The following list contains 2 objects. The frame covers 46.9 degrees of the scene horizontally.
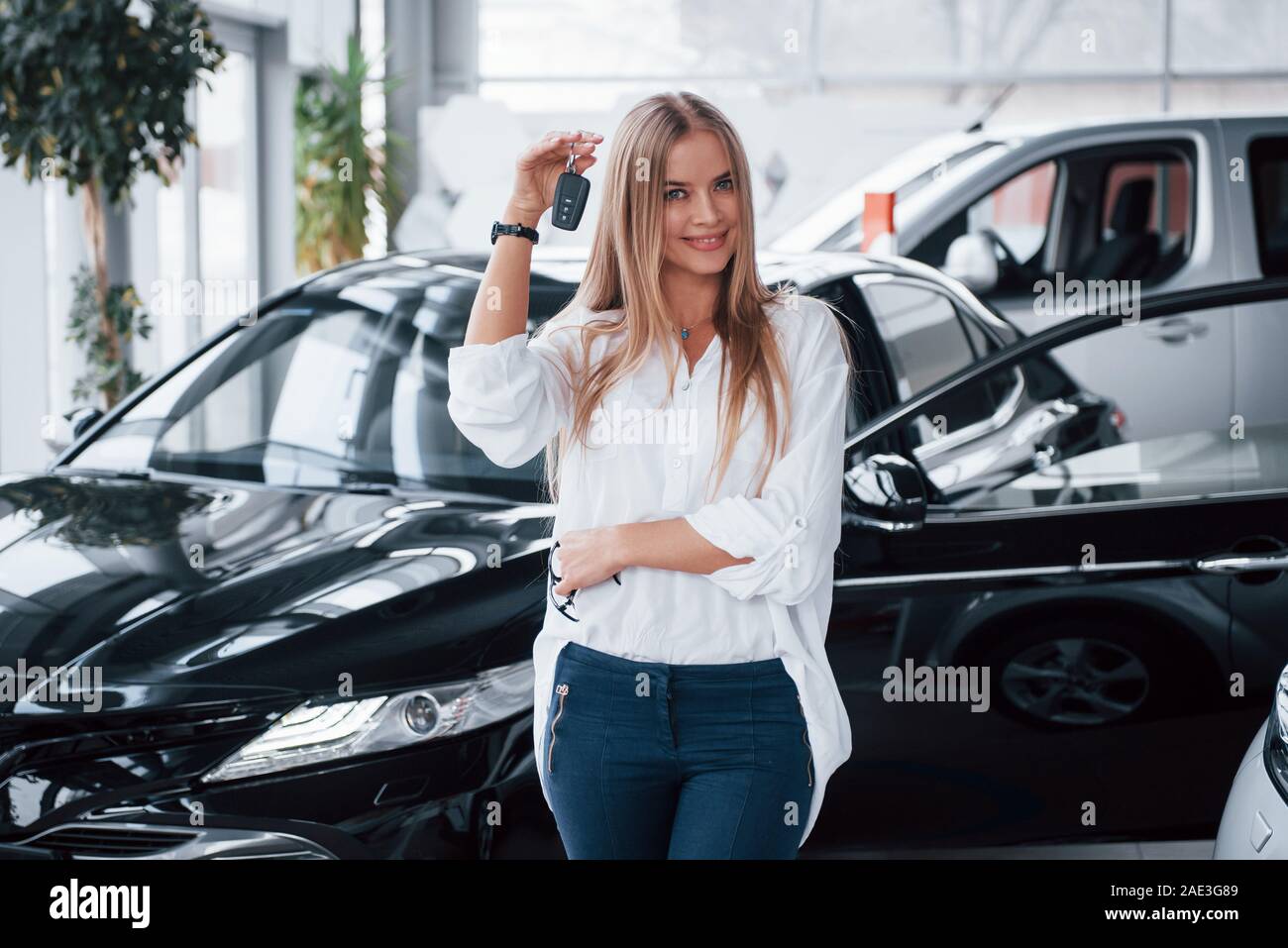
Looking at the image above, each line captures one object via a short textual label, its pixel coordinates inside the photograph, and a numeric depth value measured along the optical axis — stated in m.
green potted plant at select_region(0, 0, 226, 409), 4.30
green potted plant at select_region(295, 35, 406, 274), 9.81
